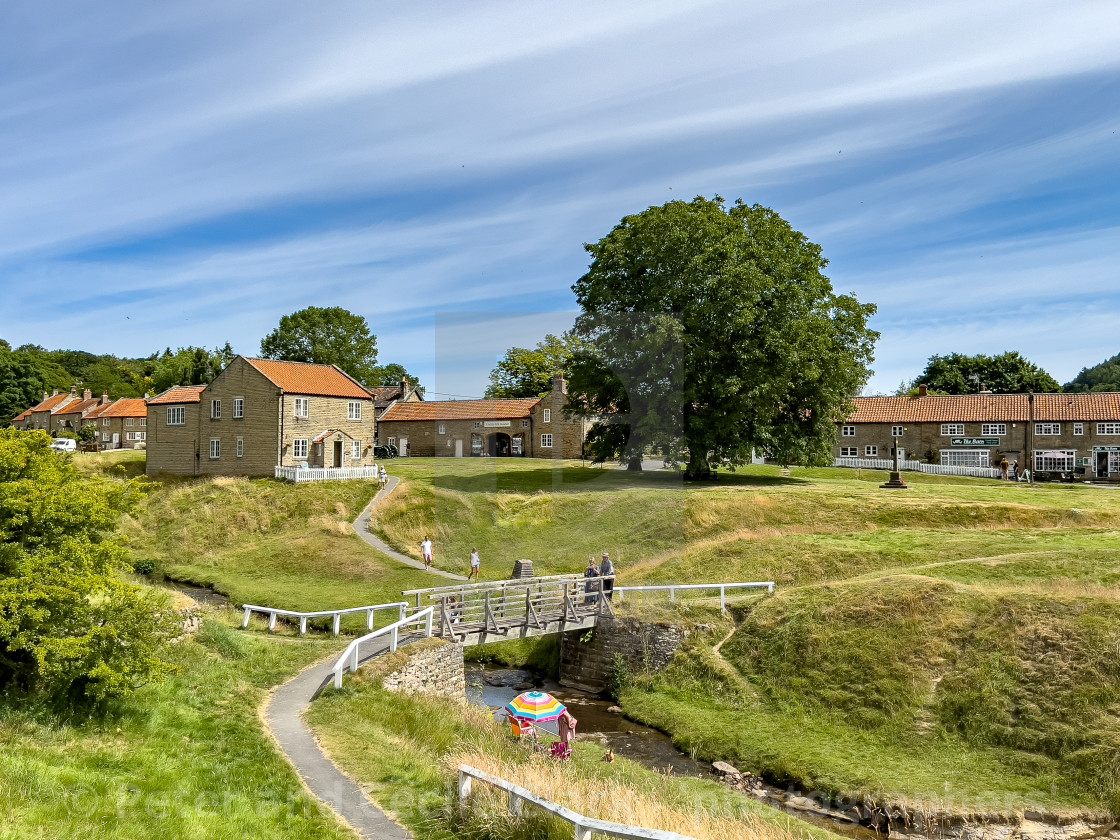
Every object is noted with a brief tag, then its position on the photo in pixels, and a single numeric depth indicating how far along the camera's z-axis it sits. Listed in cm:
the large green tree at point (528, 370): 9144
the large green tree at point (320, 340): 8388
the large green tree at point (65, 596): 1345
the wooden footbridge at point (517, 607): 2392
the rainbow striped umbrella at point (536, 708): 1627
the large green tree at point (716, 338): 4331
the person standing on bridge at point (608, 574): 2765
